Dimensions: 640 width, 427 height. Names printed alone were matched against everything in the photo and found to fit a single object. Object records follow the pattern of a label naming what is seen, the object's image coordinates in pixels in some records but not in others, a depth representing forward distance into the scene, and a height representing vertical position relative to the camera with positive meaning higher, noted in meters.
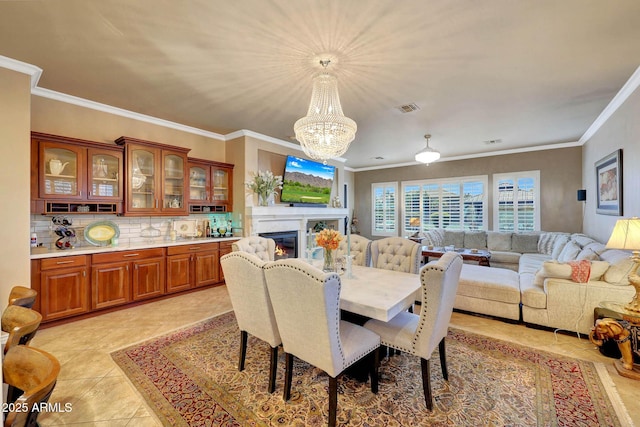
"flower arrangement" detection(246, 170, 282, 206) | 4.98 +0.47
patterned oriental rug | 1.86 -1.34
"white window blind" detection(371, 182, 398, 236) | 8.30 +0.09
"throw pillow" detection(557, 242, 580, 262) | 3.87 -0.57
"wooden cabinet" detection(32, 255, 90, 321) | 3.08 -0.84
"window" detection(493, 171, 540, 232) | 6.22 +0.25
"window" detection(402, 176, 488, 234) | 6.92 +0.21
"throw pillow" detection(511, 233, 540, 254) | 5.74 -0.62
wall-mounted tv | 5.57 +0.64
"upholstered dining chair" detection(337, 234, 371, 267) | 3.38 -0.46
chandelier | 2.65 +0.86
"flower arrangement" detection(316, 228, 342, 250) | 2.58 -0.25
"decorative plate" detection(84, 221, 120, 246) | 3.72 -0.28
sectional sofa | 2.86 -0.86
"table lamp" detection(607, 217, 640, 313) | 2.30 -0.24
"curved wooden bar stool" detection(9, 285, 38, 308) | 1.56 -0.49
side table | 2.28 -1.05
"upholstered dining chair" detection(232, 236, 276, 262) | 3.18 -0.41
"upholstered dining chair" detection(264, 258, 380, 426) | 1.66 -0.69
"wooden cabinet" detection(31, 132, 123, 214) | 3.23 +0.45
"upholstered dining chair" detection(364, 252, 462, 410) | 1.84 -0.74
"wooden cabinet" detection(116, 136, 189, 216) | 3.93 +0.50
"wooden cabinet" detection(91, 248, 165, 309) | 3.49 -0.86
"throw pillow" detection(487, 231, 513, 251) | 5.99 -0.62
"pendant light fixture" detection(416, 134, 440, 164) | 4.47 +0.90
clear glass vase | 2.69 -0.47
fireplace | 5.42 -0.58
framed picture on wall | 3.58 +0.40
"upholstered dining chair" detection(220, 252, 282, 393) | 2.06 -0.65
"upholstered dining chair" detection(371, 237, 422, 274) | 3.02 -0.47
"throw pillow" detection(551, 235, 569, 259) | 4.77 -0.57
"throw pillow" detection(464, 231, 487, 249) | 6.28 -0.60
